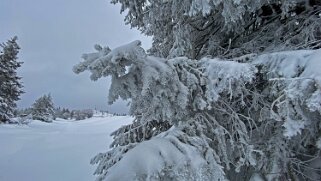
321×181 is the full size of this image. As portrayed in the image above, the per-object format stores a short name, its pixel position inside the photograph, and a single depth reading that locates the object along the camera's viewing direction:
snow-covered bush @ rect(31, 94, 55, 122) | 30.66
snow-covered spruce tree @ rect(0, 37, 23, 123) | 20.27
